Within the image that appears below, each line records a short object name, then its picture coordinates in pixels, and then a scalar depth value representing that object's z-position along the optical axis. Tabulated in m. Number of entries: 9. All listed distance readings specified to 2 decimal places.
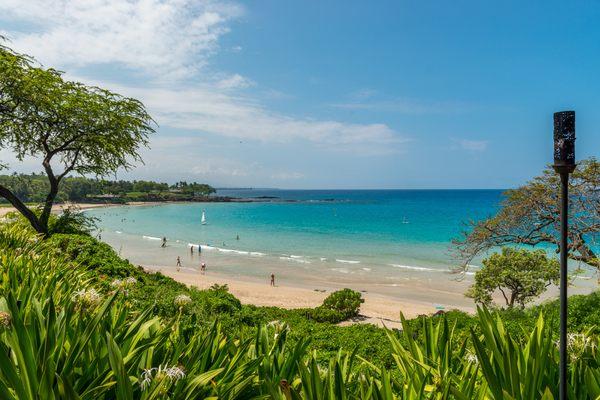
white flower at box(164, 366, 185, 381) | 2.12
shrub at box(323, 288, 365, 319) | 14.86
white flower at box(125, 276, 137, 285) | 6.40
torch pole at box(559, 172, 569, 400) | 2.14
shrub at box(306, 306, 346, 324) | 13.55
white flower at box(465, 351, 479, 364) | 2.87
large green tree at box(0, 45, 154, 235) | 12.25
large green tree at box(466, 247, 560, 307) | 15.91
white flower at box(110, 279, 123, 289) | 5.68
